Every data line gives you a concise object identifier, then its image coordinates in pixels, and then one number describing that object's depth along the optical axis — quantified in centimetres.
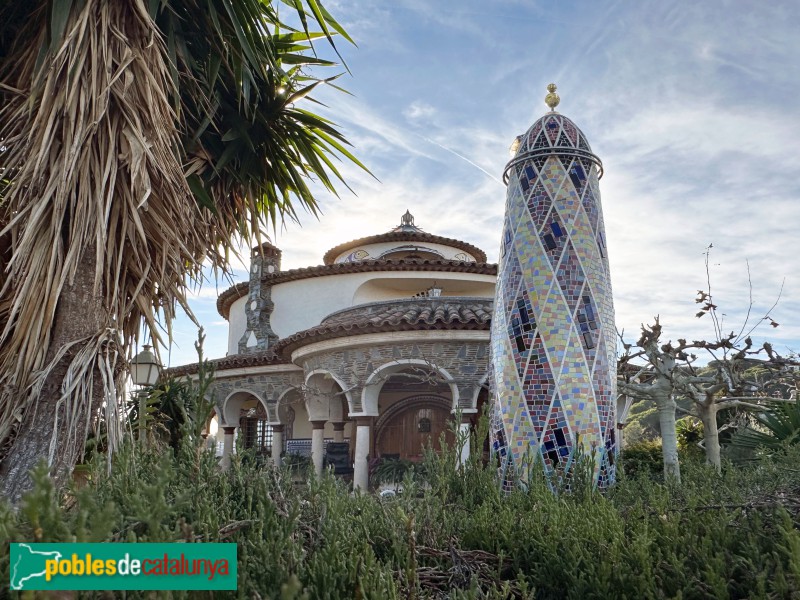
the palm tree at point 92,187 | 377
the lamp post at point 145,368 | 580
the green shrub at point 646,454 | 1229
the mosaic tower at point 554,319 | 484
